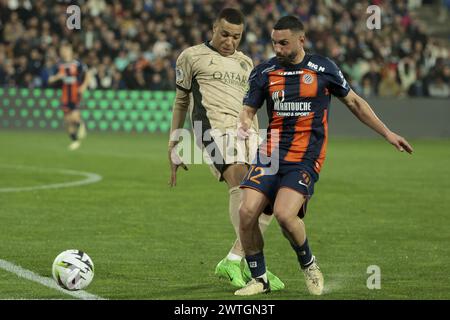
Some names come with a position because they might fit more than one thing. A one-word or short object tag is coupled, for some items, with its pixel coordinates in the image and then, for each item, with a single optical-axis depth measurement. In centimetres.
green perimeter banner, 5453
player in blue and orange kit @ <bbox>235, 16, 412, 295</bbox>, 1540
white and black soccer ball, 1537
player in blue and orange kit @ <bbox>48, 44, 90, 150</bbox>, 4950
